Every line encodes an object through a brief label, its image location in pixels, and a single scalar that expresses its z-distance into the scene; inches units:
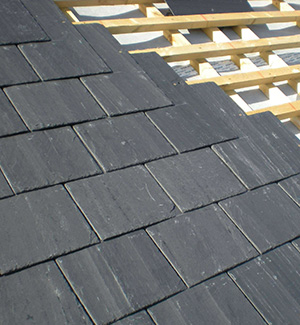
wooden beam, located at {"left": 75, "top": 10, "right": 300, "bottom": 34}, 126.0
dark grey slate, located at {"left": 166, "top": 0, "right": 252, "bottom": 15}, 143.3
